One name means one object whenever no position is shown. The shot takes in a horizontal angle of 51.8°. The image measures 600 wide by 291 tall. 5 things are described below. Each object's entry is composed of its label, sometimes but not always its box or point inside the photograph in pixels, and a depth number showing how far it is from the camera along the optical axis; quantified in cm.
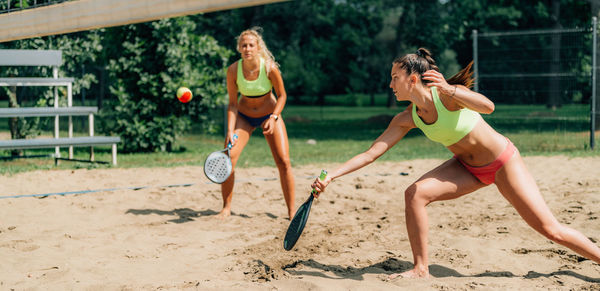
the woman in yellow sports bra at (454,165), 388
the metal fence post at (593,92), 1123
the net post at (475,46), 1180
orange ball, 767
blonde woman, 613
